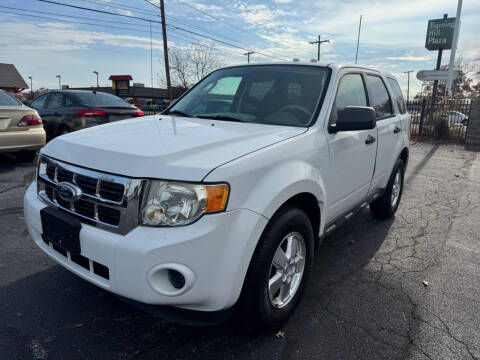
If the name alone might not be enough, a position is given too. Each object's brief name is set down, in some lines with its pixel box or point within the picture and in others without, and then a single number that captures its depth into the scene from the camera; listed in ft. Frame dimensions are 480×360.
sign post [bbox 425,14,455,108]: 54.95
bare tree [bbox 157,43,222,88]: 114.73
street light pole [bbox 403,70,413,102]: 244.83
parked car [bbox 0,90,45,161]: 21.08
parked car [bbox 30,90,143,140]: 26.43
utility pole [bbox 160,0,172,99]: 73.31
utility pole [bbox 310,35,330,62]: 141.90
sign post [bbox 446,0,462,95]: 51.49
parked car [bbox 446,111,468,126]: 45.81
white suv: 5.82
